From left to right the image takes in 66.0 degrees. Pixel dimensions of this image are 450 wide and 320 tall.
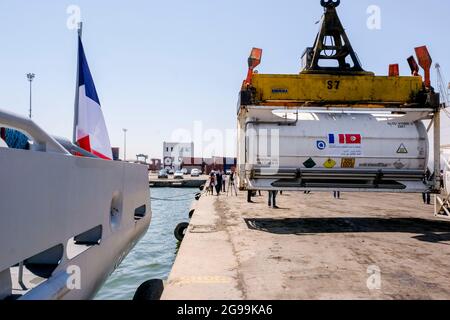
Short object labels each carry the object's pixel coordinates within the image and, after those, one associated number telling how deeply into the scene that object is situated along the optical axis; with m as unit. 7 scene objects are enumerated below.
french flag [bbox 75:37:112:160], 6.57
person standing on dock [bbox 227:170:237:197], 24.37
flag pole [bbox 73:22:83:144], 6.49
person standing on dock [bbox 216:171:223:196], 21.98
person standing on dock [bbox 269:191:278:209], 14.27
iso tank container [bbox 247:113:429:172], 10.34
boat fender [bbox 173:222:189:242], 13.20
